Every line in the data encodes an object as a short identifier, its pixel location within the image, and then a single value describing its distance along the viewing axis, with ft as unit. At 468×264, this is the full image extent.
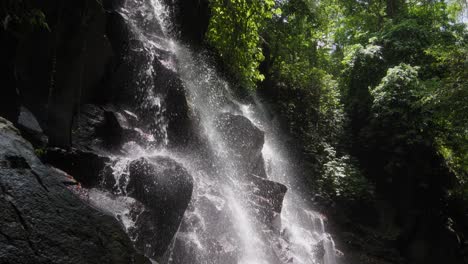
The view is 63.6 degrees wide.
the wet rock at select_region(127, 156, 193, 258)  22.39
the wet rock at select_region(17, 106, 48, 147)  21.45
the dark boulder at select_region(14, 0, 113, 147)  24.75
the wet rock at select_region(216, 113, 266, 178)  41.24
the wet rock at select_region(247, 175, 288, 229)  35.53
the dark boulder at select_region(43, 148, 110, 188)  22.71
